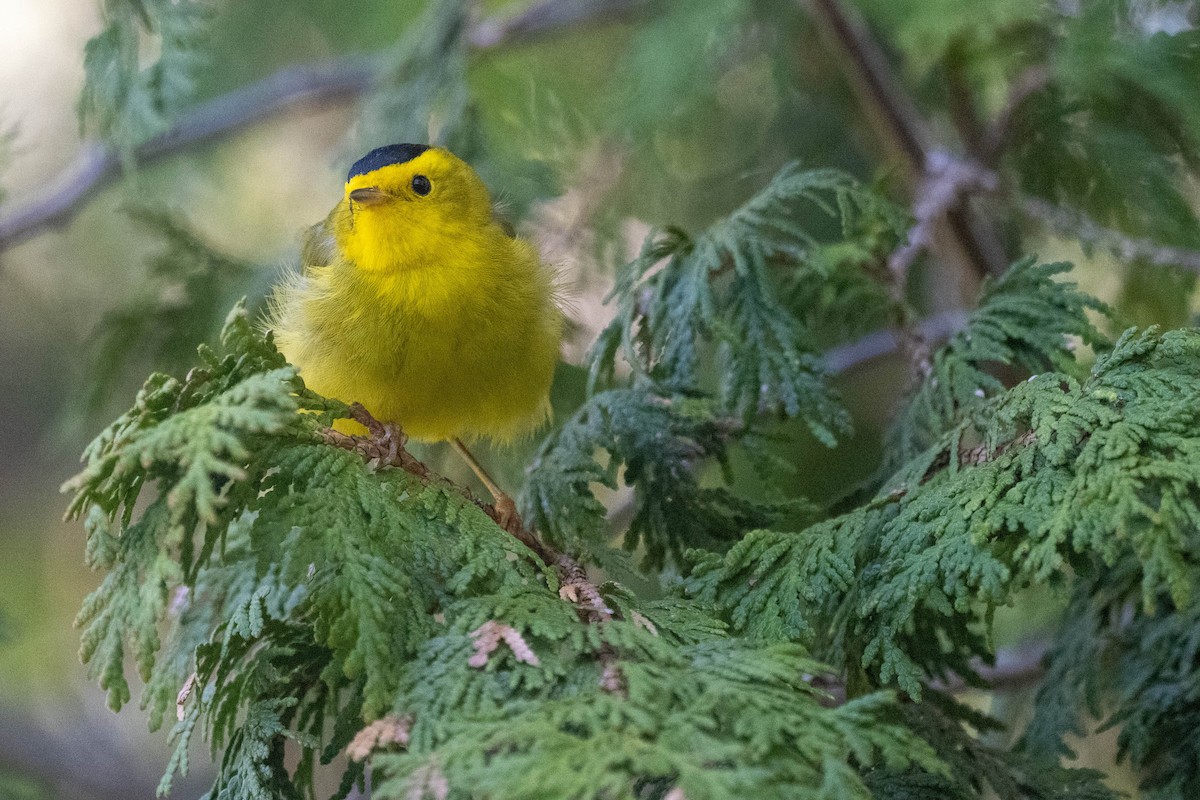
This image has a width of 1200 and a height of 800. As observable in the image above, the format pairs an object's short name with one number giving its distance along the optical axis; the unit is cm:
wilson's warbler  491
